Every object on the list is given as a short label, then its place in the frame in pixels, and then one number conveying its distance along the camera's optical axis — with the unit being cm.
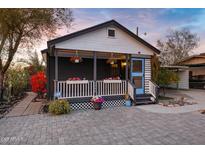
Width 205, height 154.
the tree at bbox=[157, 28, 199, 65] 2142
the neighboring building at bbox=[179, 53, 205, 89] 1422
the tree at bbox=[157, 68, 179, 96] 1018
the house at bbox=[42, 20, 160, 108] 649
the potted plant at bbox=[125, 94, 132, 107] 713
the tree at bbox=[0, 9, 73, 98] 694
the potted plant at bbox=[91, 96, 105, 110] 641
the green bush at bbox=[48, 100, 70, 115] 562
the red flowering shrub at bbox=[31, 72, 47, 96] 862
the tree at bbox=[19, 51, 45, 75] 1377
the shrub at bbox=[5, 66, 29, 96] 955
